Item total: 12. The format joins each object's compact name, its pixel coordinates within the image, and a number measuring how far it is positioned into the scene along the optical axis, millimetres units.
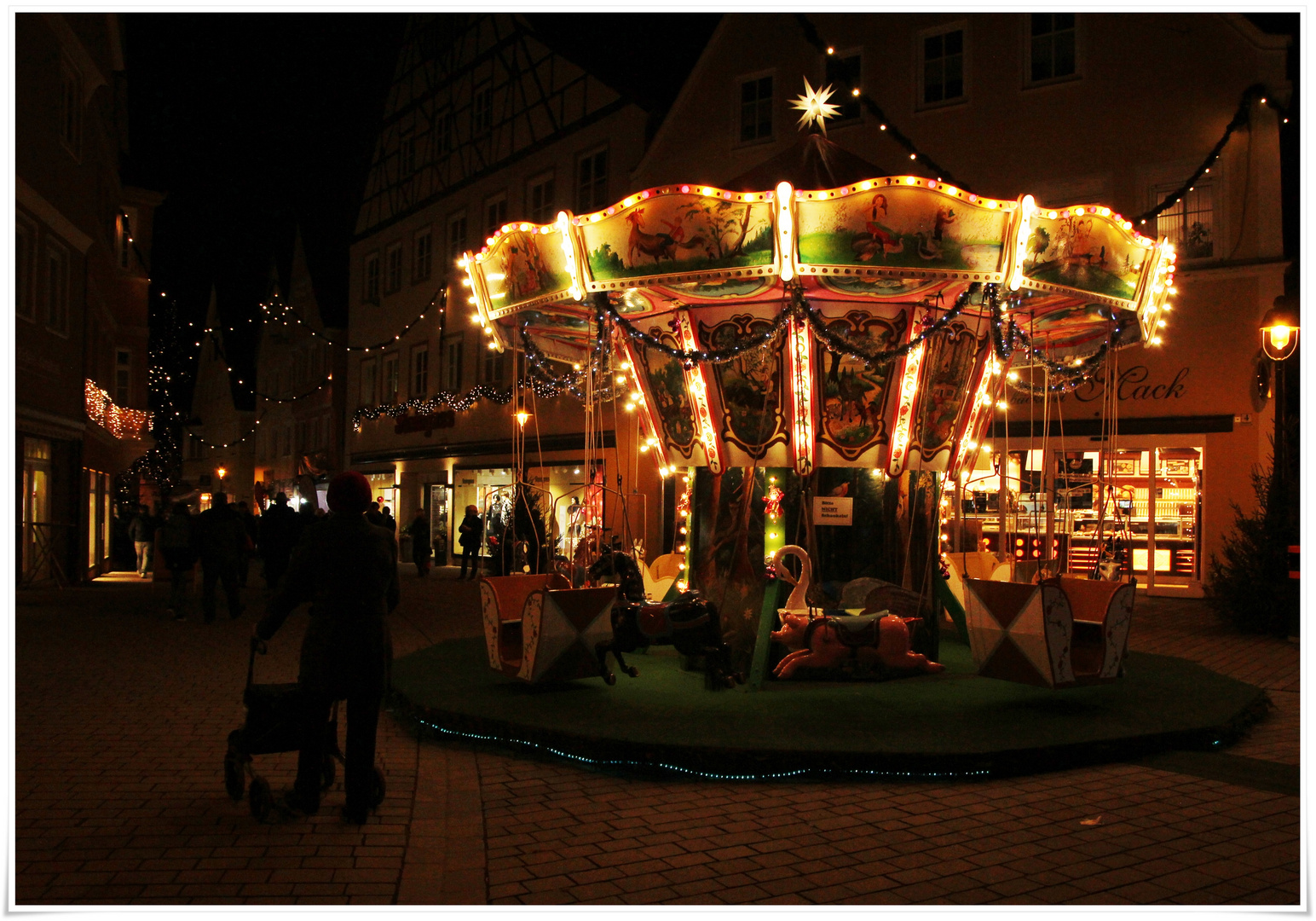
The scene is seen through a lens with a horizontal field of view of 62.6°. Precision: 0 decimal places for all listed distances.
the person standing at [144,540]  22656
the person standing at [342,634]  5164
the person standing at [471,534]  21484
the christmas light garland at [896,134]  16583
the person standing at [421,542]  23156
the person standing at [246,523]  16969
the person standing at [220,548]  13750
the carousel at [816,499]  7363
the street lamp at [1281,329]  11938
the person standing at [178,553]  14125
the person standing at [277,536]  16062
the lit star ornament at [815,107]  9352
